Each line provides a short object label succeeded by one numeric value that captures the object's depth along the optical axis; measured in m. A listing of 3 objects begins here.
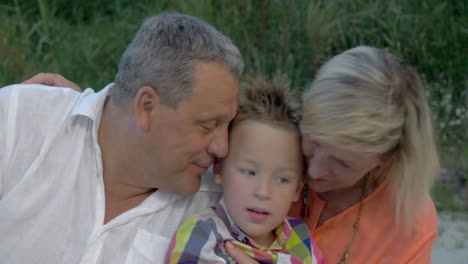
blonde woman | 2.21
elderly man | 2.35
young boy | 2.22
